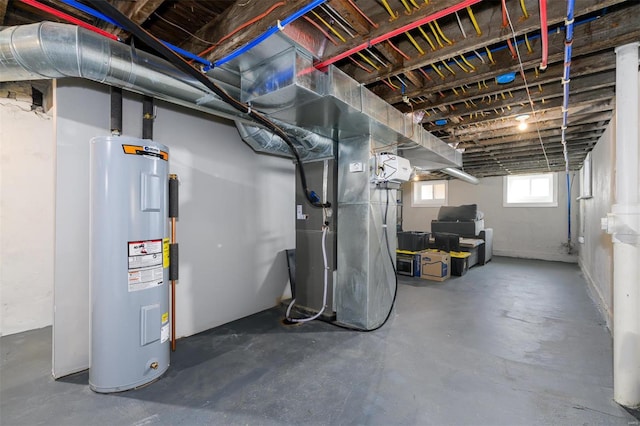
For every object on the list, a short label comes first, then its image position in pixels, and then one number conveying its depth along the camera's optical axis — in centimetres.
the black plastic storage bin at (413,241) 547
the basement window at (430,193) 855
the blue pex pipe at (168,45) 130
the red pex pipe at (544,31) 132
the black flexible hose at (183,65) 108
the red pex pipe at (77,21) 136
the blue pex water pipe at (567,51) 139
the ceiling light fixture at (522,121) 312
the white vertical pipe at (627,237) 169
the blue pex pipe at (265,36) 134
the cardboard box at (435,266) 484
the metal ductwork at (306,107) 151
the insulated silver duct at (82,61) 144
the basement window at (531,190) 696
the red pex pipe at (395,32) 139
